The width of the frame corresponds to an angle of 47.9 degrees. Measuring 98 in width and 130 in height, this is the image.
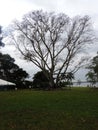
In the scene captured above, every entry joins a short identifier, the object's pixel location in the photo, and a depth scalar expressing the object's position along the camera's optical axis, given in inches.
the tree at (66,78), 814.8
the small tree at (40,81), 852.7
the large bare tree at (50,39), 752.3
